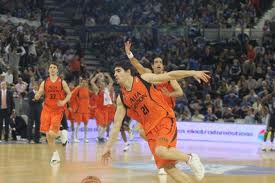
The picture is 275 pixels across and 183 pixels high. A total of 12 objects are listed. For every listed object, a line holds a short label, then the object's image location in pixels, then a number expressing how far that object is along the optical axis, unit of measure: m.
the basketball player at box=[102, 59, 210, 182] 9.20
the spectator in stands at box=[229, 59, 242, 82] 29.38
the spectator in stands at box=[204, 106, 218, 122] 26.09
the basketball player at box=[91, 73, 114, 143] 24.22
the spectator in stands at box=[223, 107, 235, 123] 25.89
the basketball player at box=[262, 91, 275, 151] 21.80
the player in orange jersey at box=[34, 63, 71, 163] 15.54
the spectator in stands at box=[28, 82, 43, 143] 22.73
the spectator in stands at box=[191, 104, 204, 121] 26.52
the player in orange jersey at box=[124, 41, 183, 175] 12.04
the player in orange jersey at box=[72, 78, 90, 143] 24.02
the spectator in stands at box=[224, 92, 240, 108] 27.05
